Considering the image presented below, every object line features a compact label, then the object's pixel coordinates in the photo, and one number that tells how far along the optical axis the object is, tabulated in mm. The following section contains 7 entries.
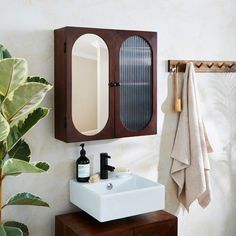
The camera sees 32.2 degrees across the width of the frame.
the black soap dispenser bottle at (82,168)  2322
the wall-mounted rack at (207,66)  2709
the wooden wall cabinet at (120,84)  2148
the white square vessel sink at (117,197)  2088
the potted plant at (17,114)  1635
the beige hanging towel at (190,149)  2668
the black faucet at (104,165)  2381
